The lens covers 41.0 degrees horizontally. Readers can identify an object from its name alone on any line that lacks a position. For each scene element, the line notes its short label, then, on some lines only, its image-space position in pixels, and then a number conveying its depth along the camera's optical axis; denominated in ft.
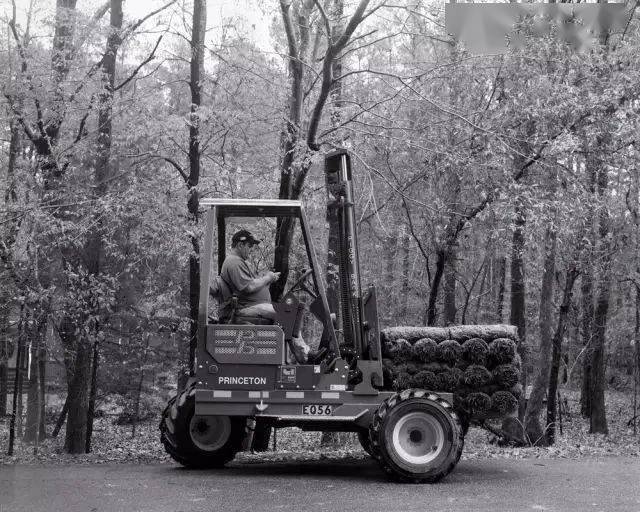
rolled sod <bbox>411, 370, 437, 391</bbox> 30.65
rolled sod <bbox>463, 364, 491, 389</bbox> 30.37
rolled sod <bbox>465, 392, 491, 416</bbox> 30.35
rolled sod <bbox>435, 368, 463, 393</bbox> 30.58
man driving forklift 30.19
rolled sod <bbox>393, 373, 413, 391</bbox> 31.07
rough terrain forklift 28.84
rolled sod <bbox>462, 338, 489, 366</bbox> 30.48
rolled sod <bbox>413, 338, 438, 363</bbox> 30.63
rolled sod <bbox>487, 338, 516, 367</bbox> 30.35
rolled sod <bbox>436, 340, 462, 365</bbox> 30.55
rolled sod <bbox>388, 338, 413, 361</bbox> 30.99
